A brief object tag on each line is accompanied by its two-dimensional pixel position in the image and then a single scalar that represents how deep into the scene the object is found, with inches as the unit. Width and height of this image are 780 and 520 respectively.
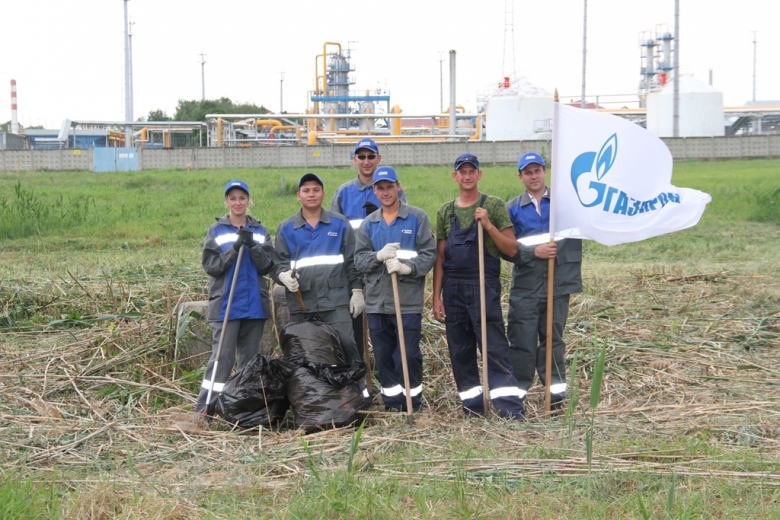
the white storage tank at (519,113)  1909.4
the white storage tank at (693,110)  1945.1
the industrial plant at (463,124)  1883.6
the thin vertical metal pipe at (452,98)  1705.7
